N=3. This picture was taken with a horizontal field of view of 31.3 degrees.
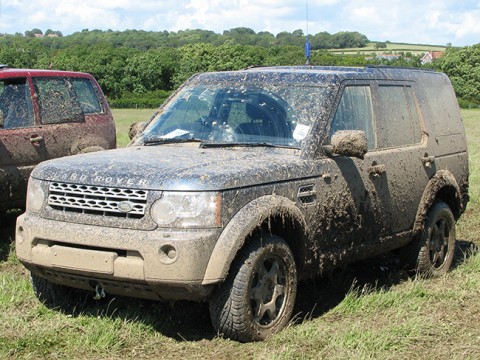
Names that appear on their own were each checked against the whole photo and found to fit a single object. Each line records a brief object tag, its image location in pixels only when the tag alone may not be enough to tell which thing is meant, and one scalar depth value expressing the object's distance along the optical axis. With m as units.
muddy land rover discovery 5.18
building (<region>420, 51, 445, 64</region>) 102.59
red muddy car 8.94
